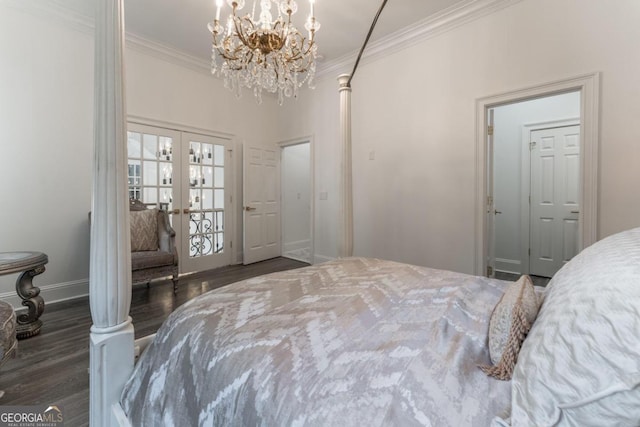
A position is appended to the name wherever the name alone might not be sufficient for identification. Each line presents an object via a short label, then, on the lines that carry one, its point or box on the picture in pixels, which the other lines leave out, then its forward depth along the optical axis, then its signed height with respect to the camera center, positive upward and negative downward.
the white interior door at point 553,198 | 3.66 +0.14
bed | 0.52 -0.38
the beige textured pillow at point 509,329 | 0.71 -0.32
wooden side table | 2.23 -0.67
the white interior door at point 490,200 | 3.02 +0.09
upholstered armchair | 3.06 -0.43
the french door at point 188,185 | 3.68 +0.30
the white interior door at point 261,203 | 4.63 +0.07
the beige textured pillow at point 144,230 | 3.30 -0.26
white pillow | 0.48 -0.27
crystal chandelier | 2.26 +1.29
